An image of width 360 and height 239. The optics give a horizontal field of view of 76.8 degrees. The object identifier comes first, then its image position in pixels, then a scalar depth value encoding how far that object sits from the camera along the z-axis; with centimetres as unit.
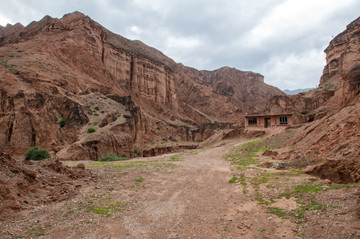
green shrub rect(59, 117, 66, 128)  3518
